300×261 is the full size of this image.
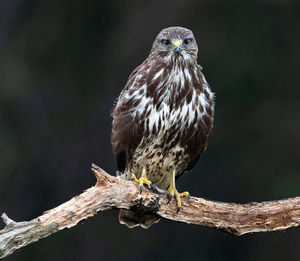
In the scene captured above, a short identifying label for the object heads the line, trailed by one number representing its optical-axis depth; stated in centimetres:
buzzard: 1176
